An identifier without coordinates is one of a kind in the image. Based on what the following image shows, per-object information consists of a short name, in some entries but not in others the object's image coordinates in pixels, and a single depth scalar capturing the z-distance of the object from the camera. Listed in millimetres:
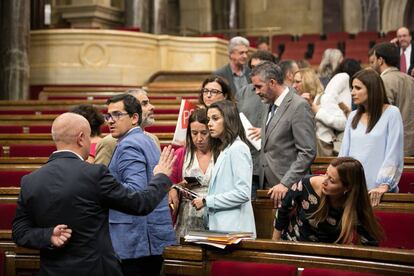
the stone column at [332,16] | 18000
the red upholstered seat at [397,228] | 4180
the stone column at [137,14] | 15047
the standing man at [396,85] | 5410
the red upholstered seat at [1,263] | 3846
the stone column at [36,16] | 13891
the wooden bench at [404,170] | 5109
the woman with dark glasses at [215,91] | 4961
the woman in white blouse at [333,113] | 5887
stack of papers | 3486
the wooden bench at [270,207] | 4219
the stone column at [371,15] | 17422
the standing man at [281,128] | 4488
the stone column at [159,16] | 15250
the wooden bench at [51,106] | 9281
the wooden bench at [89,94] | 10961
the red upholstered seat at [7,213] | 4645
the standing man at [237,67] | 6348
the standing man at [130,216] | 3820
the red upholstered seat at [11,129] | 7961
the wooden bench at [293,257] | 3156
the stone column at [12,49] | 12008
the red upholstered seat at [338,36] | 16516
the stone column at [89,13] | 14594
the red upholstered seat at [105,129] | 7432
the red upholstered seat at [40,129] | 7824
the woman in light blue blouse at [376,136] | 4410
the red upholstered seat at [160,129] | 7488
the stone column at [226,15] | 18344
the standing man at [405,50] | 7691
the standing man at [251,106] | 5305
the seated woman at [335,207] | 3670
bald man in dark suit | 3166
